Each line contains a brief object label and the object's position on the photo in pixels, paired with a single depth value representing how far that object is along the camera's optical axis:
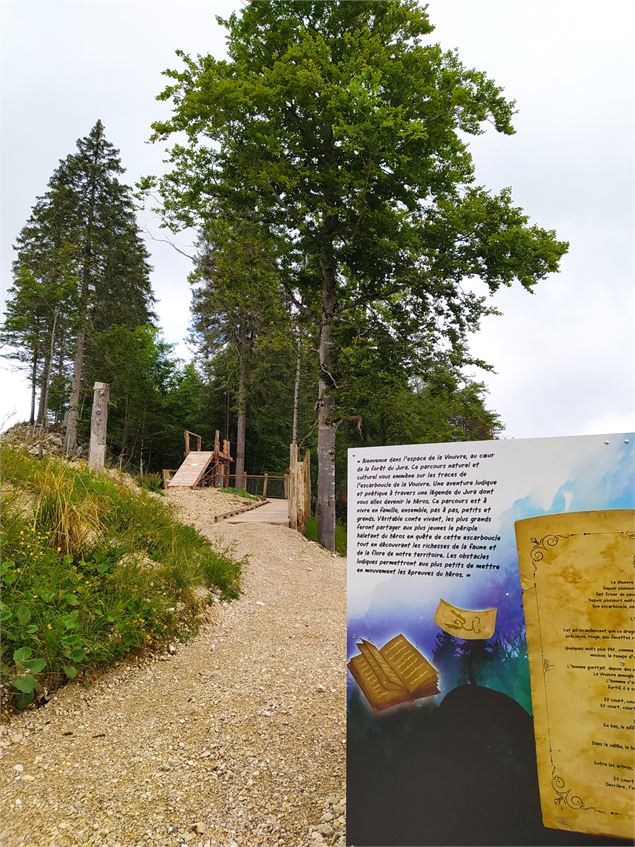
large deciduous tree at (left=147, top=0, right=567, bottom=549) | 11.80
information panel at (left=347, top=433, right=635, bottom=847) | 2.02
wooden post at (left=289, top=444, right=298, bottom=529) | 13.30
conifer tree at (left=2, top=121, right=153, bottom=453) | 25.55
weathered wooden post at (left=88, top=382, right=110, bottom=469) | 10.38
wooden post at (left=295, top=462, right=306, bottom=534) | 13.41
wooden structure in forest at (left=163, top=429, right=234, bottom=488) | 20.59
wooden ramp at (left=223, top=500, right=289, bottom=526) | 13.36
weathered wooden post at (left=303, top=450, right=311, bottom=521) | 14.02
